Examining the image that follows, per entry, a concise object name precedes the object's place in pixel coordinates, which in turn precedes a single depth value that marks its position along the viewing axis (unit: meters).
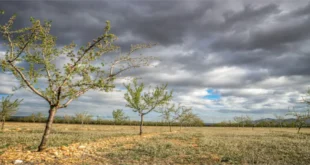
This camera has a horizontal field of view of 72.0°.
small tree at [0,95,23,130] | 38.16
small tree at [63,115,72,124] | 101.25
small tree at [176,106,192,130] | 54.66
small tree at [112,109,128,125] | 68.06
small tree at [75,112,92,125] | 74.89
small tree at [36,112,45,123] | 89.54
